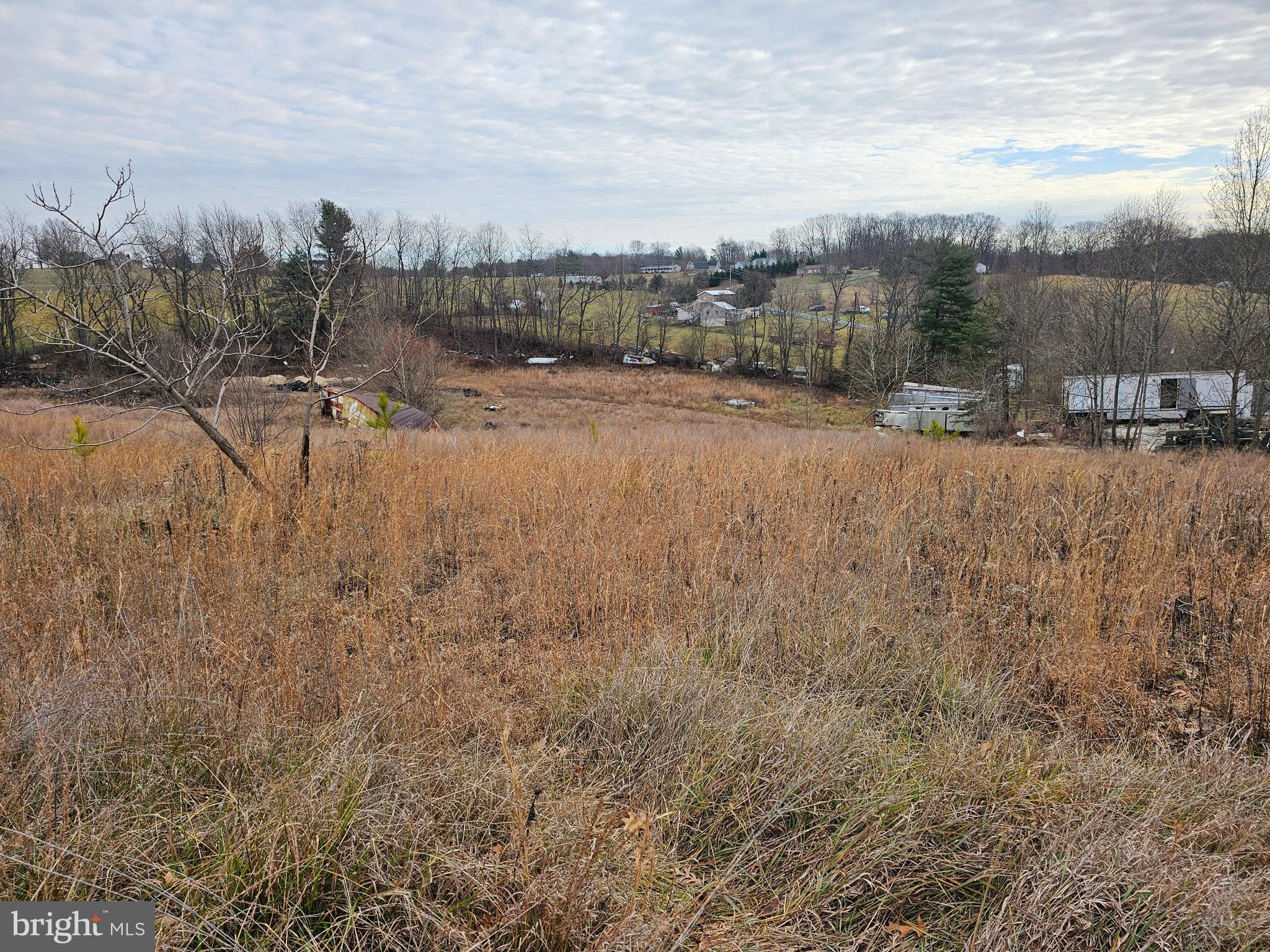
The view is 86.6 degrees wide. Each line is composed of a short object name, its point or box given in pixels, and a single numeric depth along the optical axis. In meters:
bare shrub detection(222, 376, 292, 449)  8.66
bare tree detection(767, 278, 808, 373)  53.66
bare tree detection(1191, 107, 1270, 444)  20.30
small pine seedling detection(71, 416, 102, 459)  6.91
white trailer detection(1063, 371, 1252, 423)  26.92
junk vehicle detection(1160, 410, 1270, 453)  18.56
